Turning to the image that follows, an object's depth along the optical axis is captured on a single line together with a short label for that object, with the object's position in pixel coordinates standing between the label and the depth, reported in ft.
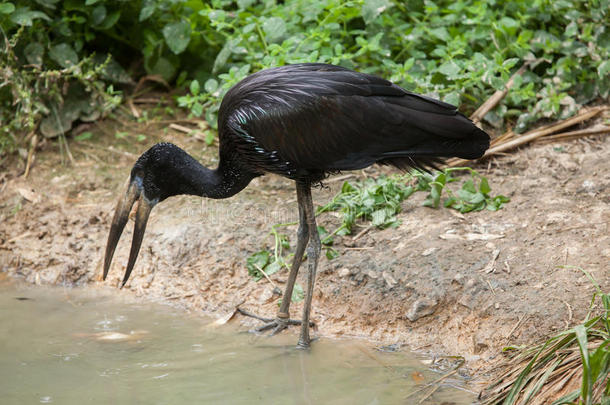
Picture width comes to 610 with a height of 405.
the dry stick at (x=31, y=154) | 42.43
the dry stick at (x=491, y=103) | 39.99
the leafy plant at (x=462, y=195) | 34.14
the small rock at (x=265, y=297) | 33.01
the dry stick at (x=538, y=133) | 38.44
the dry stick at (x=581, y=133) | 38.55
